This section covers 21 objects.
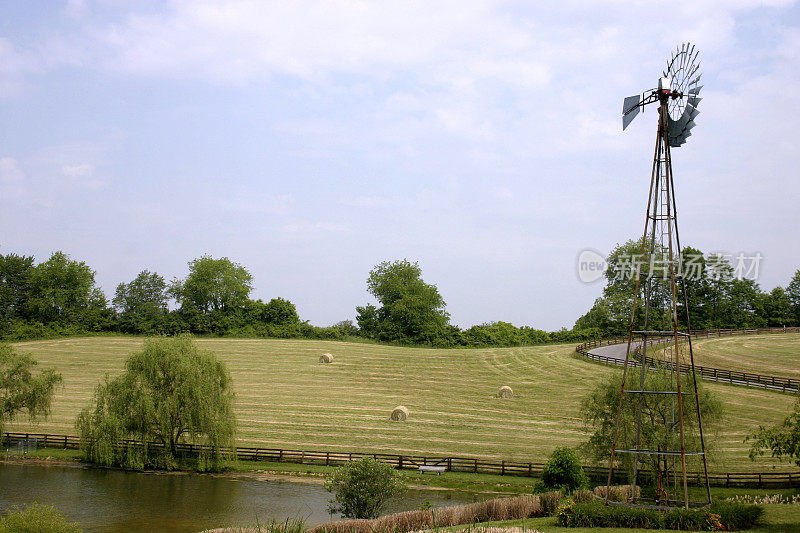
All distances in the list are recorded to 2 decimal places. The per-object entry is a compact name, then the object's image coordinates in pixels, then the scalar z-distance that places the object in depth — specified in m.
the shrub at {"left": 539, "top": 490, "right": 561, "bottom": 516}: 23.48
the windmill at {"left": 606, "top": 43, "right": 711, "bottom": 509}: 20.50
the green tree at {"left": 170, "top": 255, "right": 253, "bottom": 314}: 108.25
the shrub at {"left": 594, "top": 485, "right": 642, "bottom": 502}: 23.23
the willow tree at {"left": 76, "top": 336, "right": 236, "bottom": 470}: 38.50
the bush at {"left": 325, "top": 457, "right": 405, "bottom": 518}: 26.16
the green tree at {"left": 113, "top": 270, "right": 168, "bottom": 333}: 110.21
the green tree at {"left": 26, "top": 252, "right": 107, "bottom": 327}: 97.50
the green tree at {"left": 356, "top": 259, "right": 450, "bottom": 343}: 107.62
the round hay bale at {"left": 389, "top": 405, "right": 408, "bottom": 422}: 48.56
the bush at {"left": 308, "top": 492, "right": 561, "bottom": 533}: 19.88
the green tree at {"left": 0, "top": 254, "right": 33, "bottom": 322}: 99.31
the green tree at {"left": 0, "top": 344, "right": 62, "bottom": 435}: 42.09
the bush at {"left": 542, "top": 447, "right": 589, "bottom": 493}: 28.56
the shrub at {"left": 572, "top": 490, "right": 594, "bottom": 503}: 21.97
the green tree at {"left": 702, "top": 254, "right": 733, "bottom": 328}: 99.81
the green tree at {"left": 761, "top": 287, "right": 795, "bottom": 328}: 98.86
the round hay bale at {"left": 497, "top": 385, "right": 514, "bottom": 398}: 56.03
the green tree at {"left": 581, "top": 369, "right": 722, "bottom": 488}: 29.45
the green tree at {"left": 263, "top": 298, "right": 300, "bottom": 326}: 104.06
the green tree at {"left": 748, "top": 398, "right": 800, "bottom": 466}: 24.72
